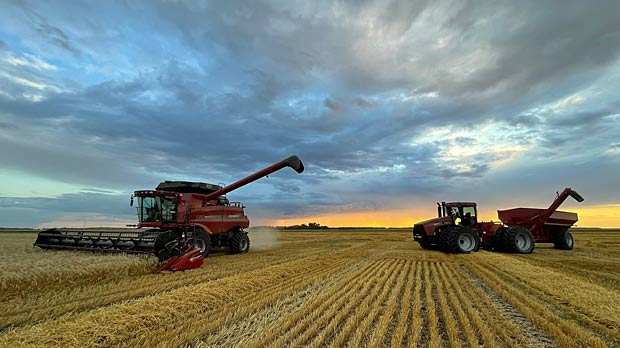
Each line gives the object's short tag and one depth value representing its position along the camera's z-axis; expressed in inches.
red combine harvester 426.3
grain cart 657.0
